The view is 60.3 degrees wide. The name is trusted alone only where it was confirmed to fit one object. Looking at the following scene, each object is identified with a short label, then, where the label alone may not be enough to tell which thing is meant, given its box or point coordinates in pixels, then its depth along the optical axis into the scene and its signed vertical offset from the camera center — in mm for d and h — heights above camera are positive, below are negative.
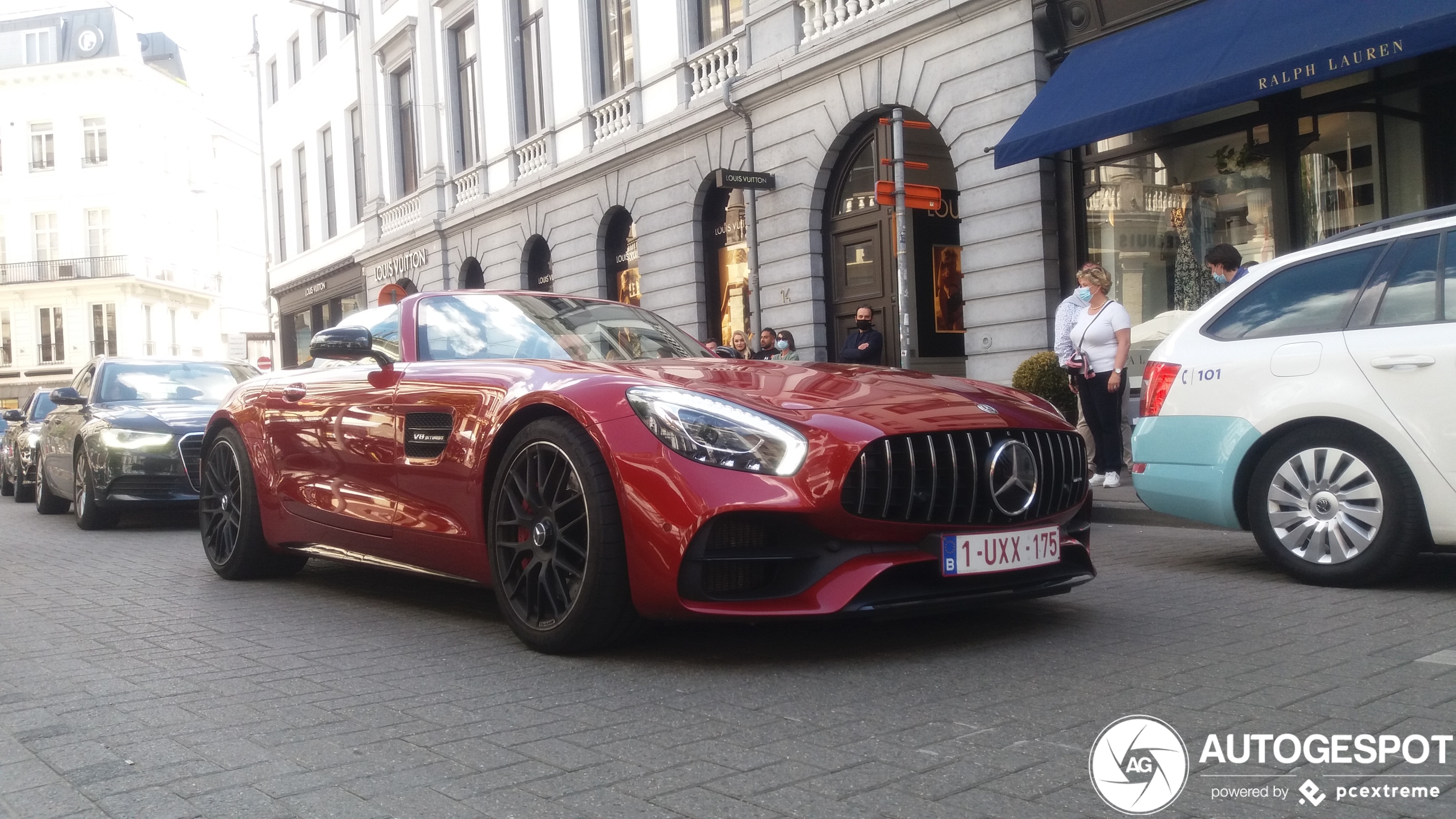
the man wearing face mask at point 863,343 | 13203 +727
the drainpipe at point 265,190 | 39625 +7993
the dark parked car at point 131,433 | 9891 +101
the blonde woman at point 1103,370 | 9586 +234
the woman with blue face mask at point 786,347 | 13992 +763
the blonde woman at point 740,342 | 15266 +919
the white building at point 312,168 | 33094 +7680
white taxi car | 4969 -71
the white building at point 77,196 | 56188 +11403
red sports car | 3666 -202
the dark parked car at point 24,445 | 14461 +72
